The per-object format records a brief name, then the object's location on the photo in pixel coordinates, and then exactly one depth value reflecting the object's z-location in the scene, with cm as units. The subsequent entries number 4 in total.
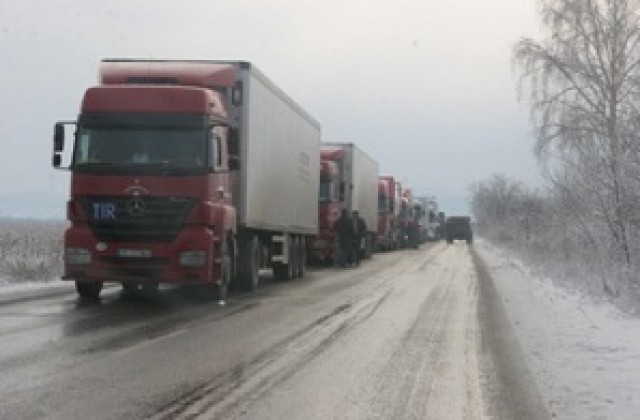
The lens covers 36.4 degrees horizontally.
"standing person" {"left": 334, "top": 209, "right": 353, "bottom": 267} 3209
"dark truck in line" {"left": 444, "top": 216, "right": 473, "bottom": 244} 7925
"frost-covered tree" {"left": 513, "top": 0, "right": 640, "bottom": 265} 3312
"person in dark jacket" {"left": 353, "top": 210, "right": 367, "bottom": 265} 3228
